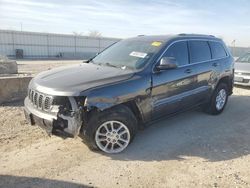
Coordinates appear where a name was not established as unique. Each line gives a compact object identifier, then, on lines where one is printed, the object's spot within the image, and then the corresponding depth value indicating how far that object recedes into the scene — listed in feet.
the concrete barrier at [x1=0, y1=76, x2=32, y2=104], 15.34
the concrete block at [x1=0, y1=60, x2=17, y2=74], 33.56
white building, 79.74
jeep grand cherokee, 8.76
